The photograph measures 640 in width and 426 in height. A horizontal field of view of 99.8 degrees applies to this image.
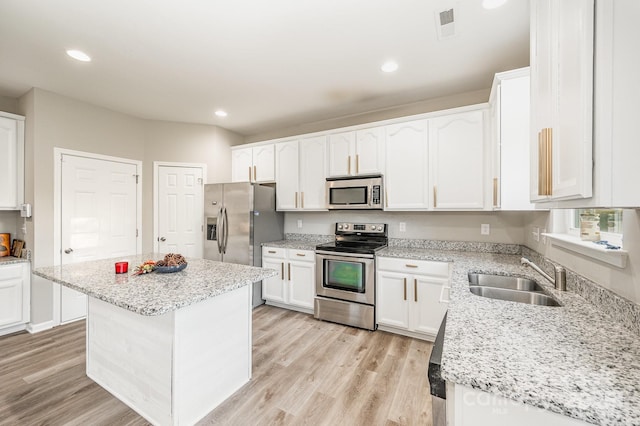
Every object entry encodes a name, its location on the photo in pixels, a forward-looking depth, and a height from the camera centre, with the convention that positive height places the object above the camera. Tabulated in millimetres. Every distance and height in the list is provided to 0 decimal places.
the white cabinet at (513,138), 2023 +588
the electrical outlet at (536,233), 2295 -167
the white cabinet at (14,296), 2875 -920
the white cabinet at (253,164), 4004 +759
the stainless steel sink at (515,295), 1526 -498
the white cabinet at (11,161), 3008 +588
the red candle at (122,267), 1965 -404
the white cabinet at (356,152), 3217 +760
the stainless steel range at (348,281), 2965 -780
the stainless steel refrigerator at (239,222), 3604 -120
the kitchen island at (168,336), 1588 -820
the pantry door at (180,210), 4047 +44
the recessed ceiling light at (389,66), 2480 +1383
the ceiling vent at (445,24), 1855 +1376
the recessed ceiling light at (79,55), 2299 +1376
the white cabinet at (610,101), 657 +292
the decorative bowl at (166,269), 1989 -416
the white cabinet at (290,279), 3412 -863
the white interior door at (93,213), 3240 -6
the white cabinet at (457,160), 2703 +553
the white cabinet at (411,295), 2670 -847
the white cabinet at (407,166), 2971 +537
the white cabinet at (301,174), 3600 +545
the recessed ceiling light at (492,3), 1728 +1364
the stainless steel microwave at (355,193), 3164 +254
